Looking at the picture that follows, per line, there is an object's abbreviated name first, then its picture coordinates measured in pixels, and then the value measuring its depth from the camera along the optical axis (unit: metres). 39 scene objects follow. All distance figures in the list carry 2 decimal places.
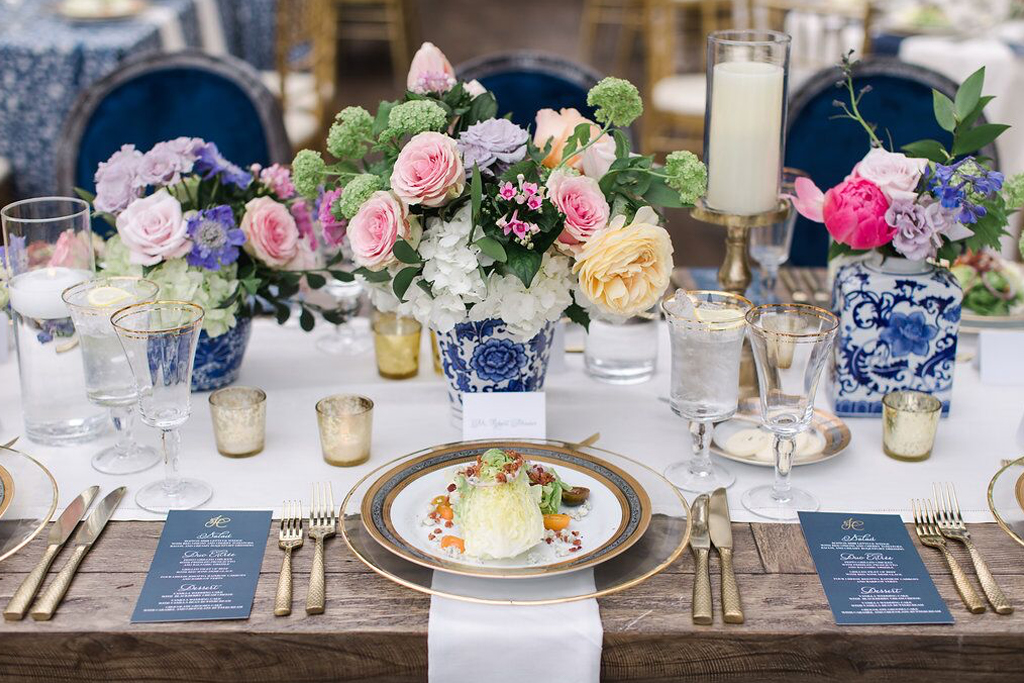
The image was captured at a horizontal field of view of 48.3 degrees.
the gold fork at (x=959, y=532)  1.03
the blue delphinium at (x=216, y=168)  1.42
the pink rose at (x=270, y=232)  1.42
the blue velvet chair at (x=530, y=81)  2.21
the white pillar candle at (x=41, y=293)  1.31
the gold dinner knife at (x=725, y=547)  1.01
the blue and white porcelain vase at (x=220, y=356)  1.46
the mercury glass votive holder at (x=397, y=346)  1.51
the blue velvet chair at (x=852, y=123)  2.17
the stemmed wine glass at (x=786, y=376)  1.14
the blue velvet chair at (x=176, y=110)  2.22
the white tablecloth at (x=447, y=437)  1.25
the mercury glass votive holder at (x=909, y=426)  1.30
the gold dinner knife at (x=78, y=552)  1.02
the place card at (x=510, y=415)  1.30
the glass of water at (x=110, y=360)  1.26
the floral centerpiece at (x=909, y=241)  1.30
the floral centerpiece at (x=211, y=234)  1.37
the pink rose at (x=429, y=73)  1.34
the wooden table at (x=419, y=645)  1.00
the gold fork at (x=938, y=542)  1.03
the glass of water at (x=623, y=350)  1.54
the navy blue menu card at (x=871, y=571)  1.02
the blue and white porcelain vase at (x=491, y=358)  1.32
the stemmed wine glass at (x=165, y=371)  1.14
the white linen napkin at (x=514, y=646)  0.99
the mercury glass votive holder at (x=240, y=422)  1.31
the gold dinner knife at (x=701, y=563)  1.01
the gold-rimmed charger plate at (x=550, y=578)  1.01
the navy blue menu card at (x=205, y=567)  1.02
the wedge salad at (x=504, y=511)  1.04
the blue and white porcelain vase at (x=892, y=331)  1.37
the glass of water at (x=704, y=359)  1.19
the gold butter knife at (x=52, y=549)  1.02
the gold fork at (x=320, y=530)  1.03
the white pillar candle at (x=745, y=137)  1.42
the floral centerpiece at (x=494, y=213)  1.18
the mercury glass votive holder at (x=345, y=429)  1.28
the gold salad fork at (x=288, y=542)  1.03
